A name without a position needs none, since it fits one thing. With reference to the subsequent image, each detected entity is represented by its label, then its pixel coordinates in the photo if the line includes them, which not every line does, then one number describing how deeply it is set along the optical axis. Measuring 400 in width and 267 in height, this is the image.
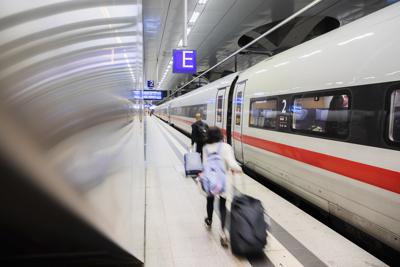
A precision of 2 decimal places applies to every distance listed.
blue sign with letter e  12.03
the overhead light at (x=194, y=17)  11.32
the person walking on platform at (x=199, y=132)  6.67
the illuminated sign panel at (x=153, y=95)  31.83
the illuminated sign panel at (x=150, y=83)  32.79
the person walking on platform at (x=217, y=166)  3.46
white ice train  3.17
